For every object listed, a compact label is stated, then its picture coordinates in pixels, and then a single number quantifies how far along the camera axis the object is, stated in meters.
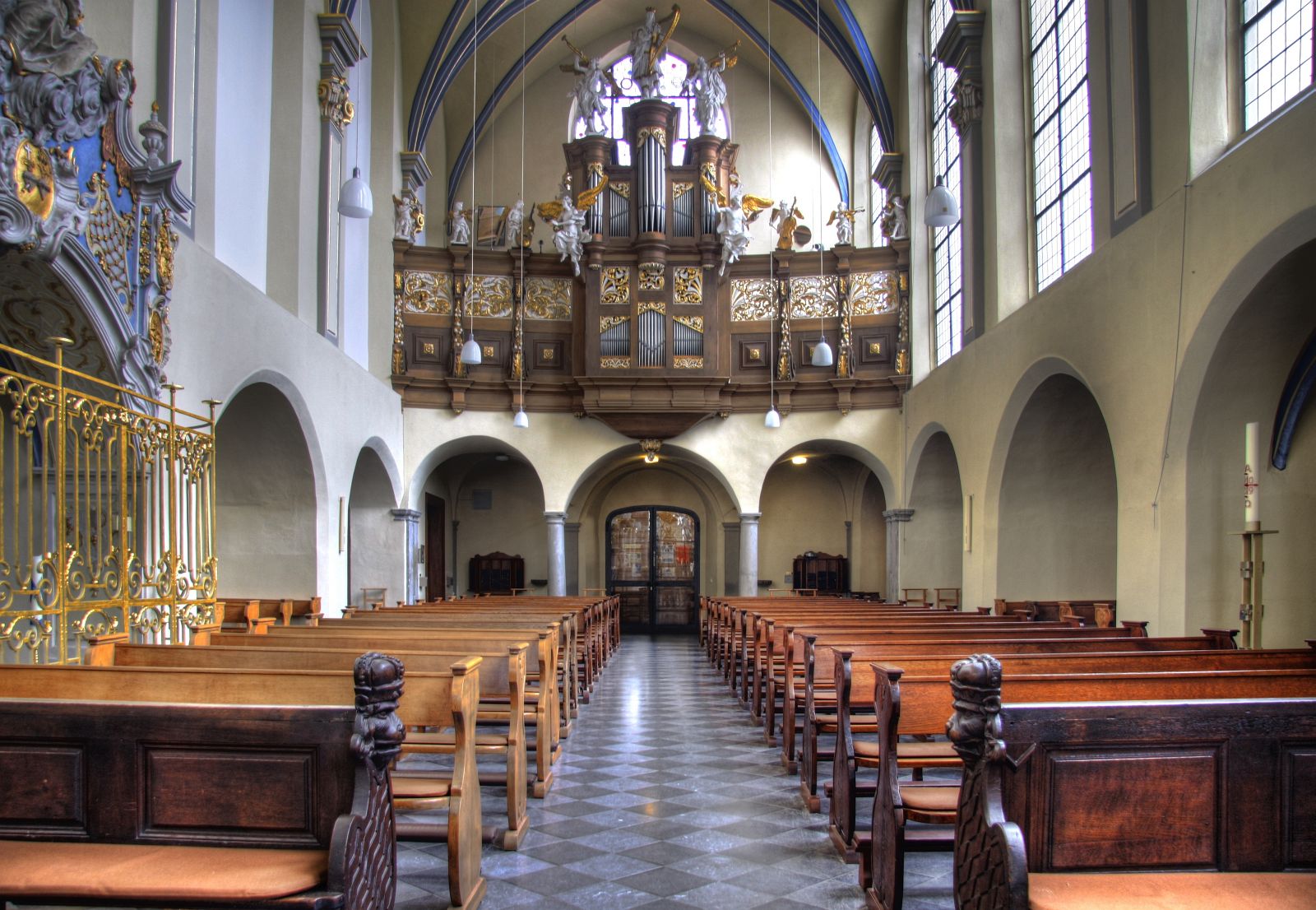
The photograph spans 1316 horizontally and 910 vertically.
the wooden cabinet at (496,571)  22.34
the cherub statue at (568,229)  17.42
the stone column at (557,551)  18.59
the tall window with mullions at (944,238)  15.79
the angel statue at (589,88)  18.64
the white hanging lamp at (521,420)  16.81
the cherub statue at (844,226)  17.98
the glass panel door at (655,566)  22.98
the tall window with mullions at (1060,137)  11.19
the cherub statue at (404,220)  17.64
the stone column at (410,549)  17.61
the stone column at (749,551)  18.73
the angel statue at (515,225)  18.19
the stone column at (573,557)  22.41
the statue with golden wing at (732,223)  17.64
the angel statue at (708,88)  18.61
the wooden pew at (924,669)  5.16
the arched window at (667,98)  21.12
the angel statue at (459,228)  18.19
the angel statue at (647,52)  18.61
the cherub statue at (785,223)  18.33
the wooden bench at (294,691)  4.23
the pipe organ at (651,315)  17.91
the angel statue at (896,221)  17.86
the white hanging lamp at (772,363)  18.10
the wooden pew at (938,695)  4.14
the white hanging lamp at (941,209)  10.44
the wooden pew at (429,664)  5.55
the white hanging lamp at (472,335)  15.61
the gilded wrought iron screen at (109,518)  6.60
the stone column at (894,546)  17.86
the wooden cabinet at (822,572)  22.23
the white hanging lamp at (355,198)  10.35
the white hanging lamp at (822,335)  16.08
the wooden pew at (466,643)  6.52
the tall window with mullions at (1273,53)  7.46
